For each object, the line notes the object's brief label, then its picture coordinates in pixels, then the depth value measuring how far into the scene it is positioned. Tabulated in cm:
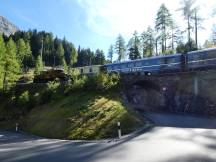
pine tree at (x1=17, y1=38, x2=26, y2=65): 4148
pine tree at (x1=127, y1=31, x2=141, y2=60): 4084
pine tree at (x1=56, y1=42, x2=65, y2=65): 5992
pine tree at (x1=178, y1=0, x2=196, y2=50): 2526
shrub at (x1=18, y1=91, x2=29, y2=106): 2067
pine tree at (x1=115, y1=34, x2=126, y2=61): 4692
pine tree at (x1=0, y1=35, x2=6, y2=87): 2523
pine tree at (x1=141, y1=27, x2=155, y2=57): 3875
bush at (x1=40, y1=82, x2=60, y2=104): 1974
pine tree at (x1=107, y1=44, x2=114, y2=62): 5560
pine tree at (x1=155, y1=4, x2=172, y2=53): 3363
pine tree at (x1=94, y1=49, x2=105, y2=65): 5346
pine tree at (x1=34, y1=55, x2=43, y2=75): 4195
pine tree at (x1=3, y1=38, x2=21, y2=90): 2626
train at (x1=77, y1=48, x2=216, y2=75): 1849
